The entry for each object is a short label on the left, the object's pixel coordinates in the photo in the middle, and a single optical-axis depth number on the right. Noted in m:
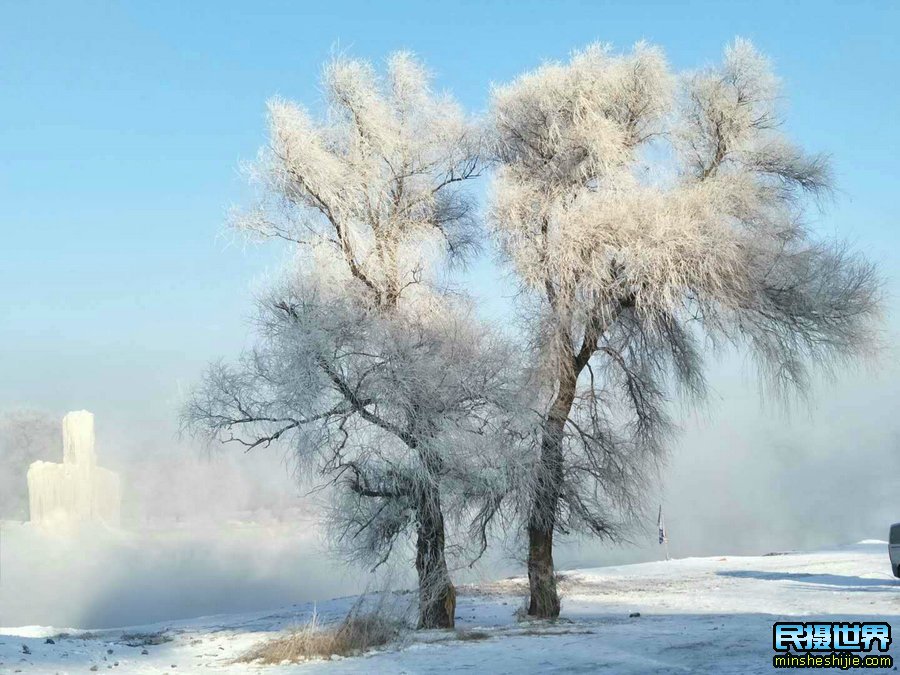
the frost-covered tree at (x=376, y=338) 13.68
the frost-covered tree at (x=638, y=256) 14.95
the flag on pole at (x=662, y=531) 30.37
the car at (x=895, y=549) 18.03
